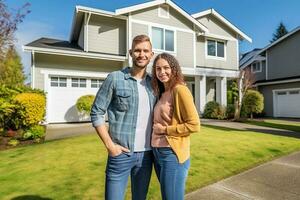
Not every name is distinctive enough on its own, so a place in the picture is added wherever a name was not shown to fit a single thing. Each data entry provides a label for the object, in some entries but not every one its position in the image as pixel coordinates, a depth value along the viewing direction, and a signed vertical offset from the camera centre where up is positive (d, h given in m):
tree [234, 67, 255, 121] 16.81 +1.36
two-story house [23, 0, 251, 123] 13.78 +3.35
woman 2.23 -0.21
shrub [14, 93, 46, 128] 9.46 -0.17
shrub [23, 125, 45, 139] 9.36 -1.02
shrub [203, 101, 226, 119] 17.16 -0.42
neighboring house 21.09 +2.50
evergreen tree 51.53 +14.61
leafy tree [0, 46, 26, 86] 19.00 +3.51
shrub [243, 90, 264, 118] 18.41 +0.11
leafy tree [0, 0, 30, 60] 15.86 +5.02
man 2.33 -0.15
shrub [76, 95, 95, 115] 13.62 +0.08
